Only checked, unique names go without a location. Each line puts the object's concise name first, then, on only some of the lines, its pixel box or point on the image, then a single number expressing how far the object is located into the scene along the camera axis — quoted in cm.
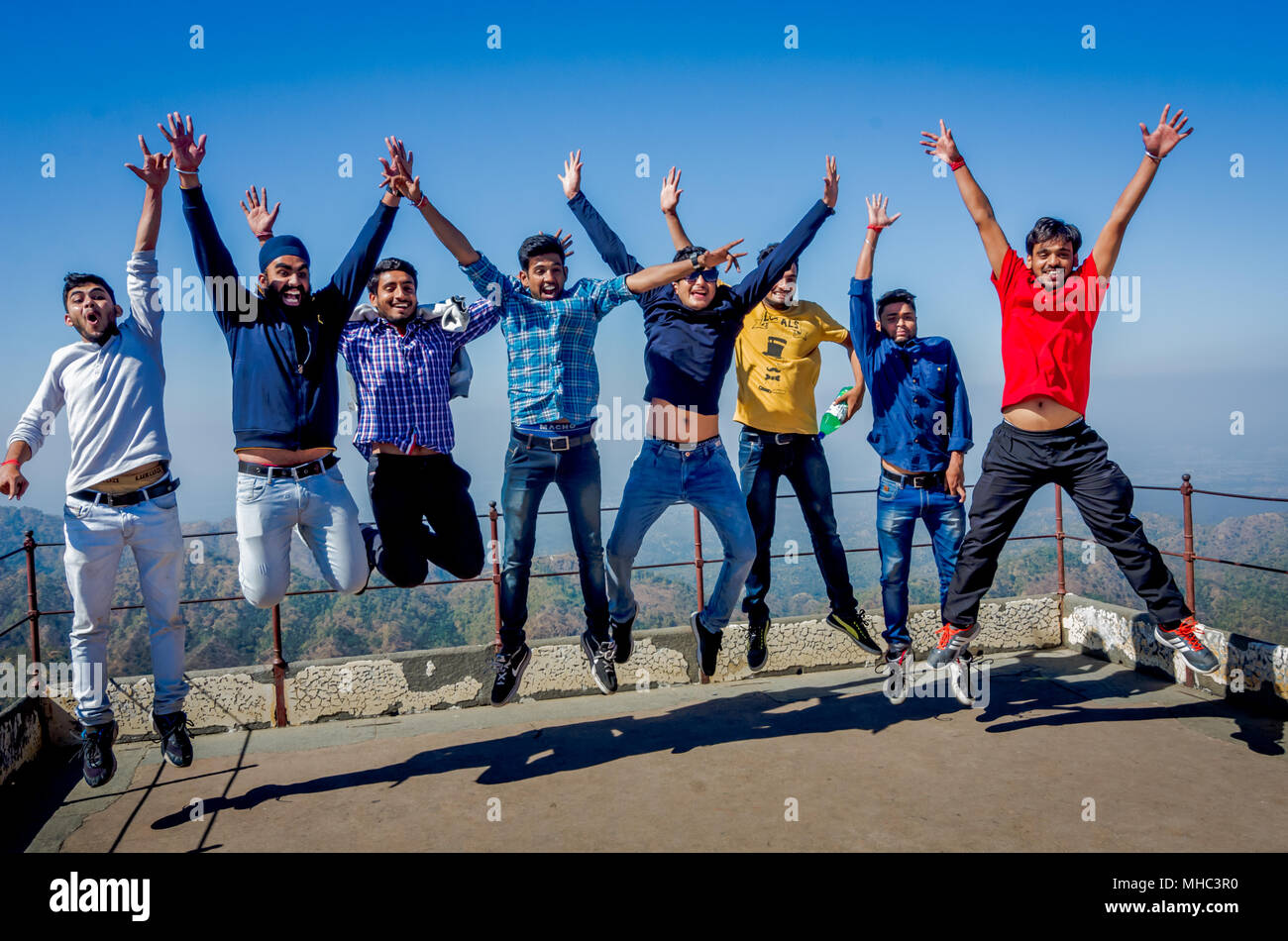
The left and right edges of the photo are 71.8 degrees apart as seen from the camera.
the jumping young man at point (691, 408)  520
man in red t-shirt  484
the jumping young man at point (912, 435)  613
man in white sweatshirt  447
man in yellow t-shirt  563
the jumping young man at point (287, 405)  455
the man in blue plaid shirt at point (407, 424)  480
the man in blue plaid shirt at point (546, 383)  491
